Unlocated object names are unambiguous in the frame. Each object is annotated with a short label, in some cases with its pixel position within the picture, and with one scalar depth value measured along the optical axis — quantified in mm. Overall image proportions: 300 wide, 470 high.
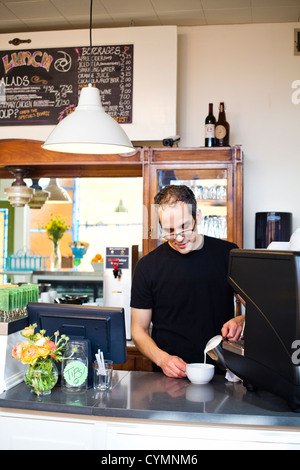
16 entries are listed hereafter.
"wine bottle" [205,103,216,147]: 3746
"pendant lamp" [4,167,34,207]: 4207
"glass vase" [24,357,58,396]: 2055
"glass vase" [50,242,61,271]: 5234
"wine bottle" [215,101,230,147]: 3750
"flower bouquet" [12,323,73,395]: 2035
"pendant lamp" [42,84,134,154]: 2332
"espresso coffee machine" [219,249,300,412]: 1640
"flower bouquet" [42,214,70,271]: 5250
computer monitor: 2170
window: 5672
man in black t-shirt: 2516
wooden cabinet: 3648
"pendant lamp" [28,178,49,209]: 4643
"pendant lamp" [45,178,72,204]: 4788
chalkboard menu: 4016
